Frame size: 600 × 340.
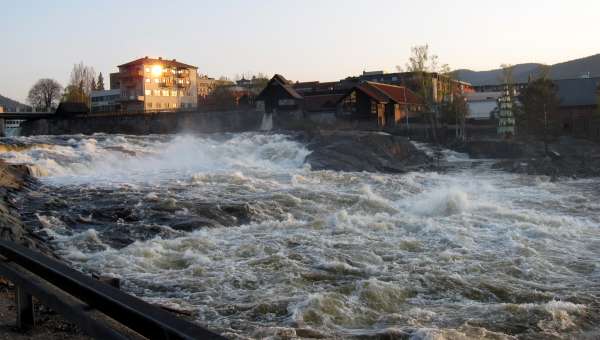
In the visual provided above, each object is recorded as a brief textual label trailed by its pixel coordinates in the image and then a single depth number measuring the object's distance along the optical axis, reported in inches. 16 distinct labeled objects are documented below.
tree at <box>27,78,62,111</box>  4400.6
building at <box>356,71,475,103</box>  2308.1
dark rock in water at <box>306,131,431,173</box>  1286.9
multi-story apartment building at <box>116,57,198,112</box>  3951.8
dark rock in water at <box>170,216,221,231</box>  588.0
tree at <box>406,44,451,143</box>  2197.3
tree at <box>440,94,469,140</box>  2176.4
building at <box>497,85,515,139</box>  2085.4
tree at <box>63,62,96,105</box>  4009.4
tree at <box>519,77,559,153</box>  1758.1
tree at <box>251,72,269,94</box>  3893.2
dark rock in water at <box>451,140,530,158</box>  1720.0
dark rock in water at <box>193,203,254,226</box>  634.8
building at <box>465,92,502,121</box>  2977.4
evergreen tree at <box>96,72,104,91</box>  6259.8
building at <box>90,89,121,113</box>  4195.4
